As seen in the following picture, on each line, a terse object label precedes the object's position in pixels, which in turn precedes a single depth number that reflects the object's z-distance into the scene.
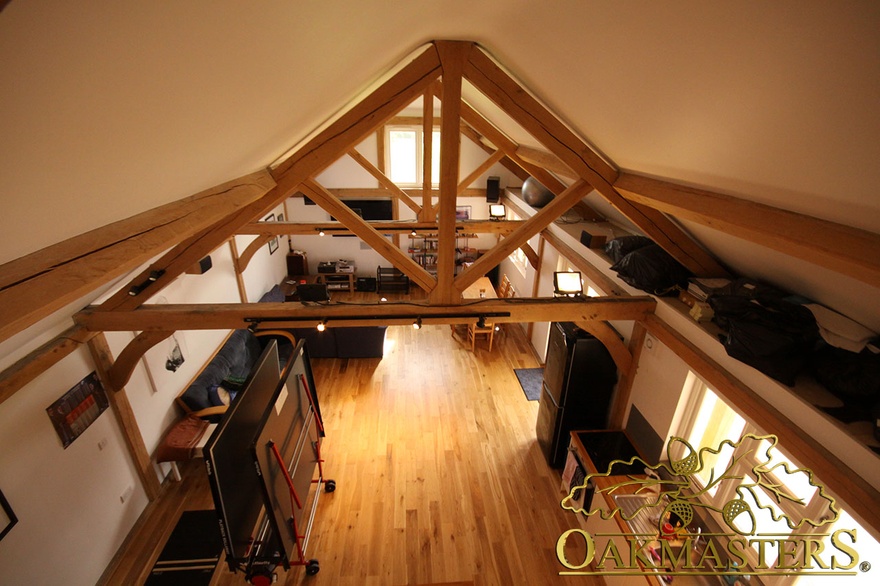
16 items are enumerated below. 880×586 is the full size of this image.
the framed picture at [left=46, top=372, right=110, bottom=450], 3.20
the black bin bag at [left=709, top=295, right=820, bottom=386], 2.16
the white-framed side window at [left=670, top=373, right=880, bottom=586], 2.11
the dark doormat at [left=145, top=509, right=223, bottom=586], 3.21
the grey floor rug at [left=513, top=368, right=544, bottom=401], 6.07
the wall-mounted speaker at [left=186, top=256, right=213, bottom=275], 5.17
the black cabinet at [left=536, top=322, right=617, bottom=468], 4.18
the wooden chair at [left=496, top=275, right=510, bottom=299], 8.63
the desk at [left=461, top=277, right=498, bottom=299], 7.81
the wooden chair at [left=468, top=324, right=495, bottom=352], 7.09
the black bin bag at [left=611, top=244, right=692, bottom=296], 3.36
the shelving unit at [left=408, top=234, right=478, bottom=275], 9.80
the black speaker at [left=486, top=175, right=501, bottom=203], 8.95
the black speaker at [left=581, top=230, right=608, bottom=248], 4.62
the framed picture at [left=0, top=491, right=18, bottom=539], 2.69
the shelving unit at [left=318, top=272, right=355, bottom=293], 9.73
